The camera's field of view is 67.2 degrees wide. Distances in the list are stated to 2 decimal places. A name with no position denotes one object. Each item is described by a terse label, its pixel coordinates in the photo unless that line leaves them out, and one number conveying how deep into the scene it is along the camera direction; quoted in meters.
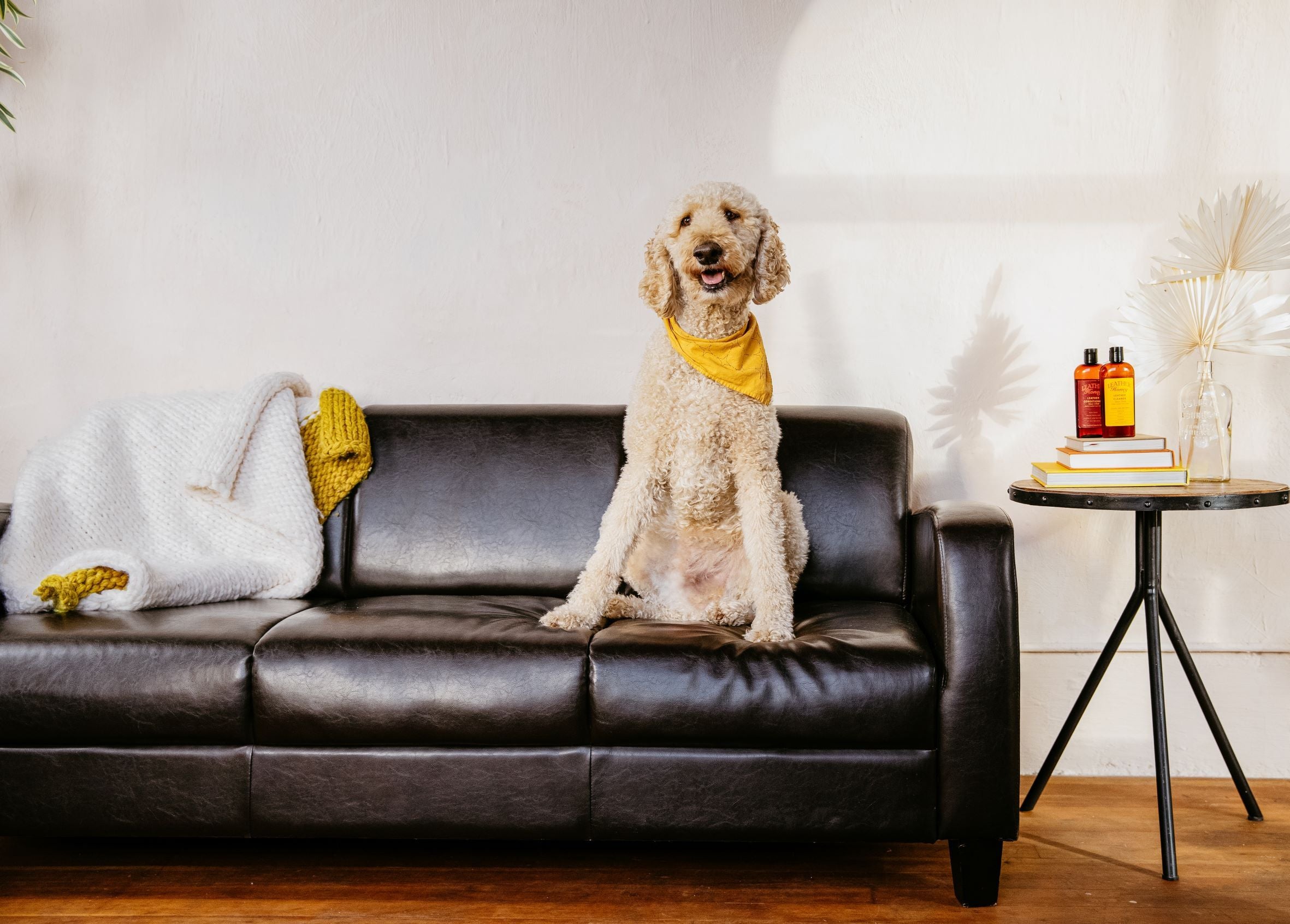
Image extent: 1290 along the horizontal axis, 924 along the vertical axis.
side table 1.89
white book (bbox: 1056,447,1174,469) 2.07
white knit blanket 2.17
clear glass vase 2.17
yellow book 2.06
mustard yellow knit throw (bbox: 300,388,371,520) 2.35
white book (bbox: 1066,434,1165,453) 2.08
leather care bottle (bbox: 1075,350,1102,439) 2.20
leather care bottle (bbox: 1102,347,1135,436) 2.18
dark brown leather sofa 1.70
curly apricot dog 1.98
